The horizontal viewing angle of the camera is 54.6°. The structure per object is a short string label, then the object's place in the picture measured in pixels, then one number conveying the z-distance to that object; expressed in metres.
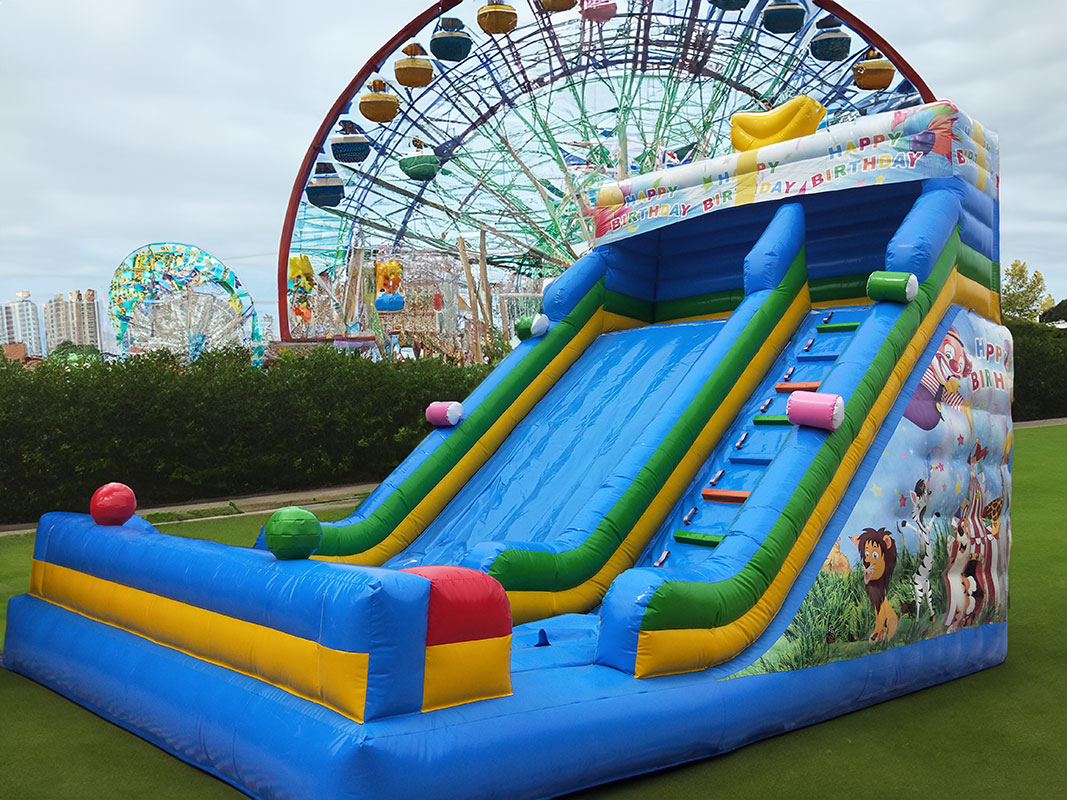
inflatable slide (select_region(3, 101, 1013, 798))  2.85
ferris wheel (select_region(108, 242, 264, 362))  19.69
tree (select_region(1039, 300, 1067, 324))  37.84
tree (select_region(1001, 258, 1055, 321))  36.34
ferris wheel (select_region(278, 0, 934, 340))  18.47
